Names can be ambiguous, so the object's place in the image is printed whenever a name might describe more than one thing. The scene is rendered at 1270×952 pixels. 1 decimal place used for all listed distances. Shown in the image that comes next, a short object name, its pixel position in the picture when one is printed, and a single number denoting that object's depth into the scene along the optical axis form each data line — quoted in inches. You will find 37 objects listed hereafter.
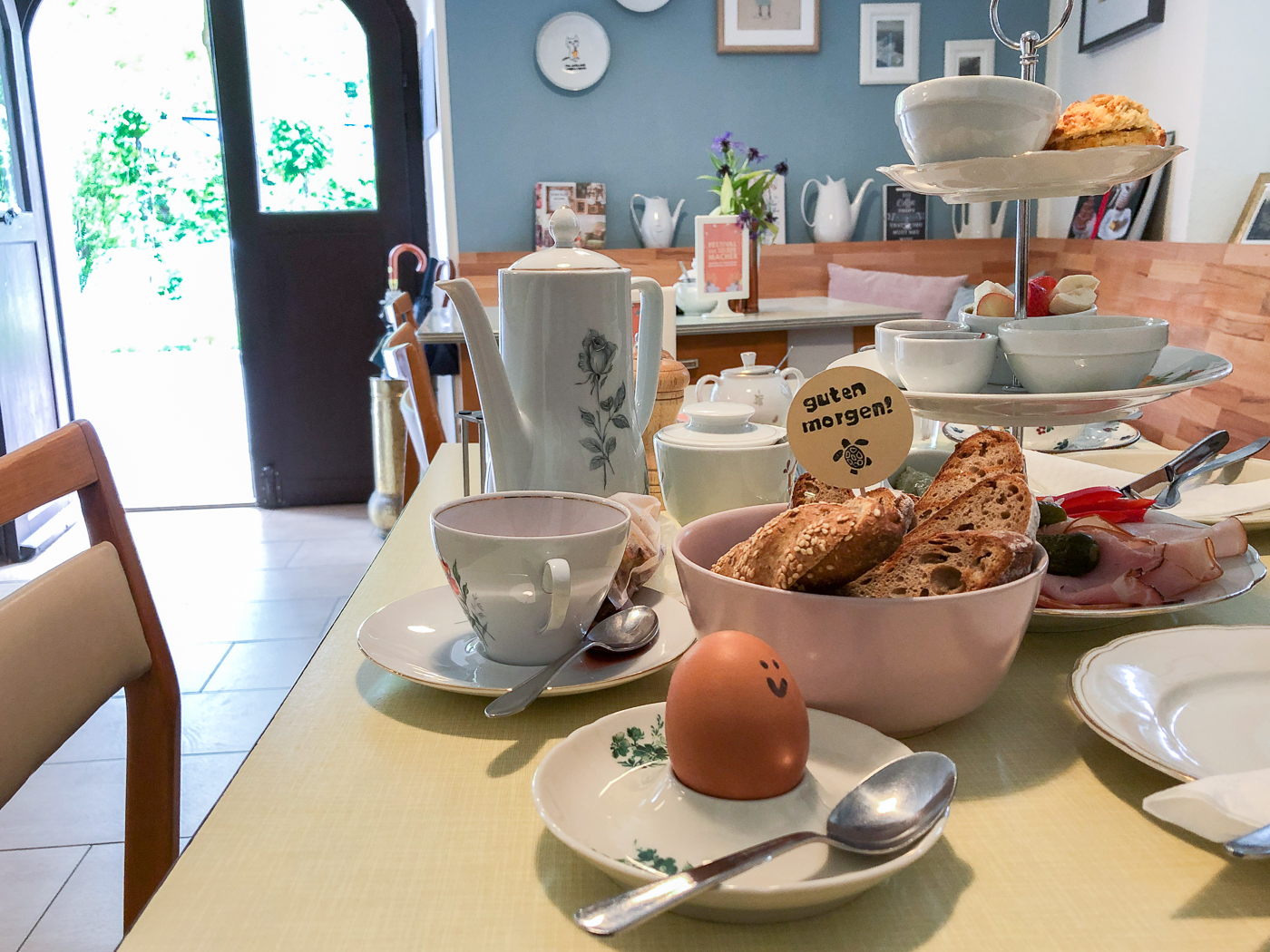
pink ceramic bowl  19.3
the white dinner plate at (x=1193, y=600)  25.3
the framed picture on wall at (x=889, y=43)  159.5
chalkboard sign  165.5
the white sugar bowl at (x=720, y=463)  36.2
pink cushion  151.0
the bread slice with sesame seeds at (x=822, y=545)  19.1
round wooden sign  23.5
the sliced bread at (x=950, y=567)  20.0
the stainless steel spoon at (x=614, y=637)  22.5
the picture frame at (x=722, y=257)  125.2
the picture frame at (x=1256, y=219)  111.3
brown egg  17.7
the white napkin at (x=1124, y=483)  35.1
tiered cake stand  27.0
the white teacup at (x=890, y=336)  31.3
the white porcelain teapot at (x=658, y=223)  157.5
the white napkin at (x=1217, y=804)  16.4
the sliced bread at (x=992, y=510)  23.1
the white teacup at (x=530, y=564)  22.8
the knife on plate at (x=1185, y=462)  35.2
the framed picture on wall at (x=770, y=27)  157.8
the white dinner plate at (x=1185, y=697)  19.4
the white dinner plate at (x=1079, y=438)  52.8
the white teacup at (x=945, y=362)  28.5
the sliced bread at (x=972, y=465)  25.9
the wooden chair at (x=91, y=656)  25.5
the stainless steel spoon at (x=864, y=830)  14.3
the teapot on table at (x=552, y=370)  32.7
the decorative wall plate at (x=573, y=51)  154.6
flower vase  134.6
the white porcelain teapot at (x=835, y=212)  160.6
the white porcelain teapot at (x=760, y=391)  48.1
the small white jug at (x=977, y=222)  165.6
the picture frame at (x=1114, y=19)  125.6
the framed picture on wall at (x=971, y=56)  161.3
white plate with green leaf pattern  15.1
